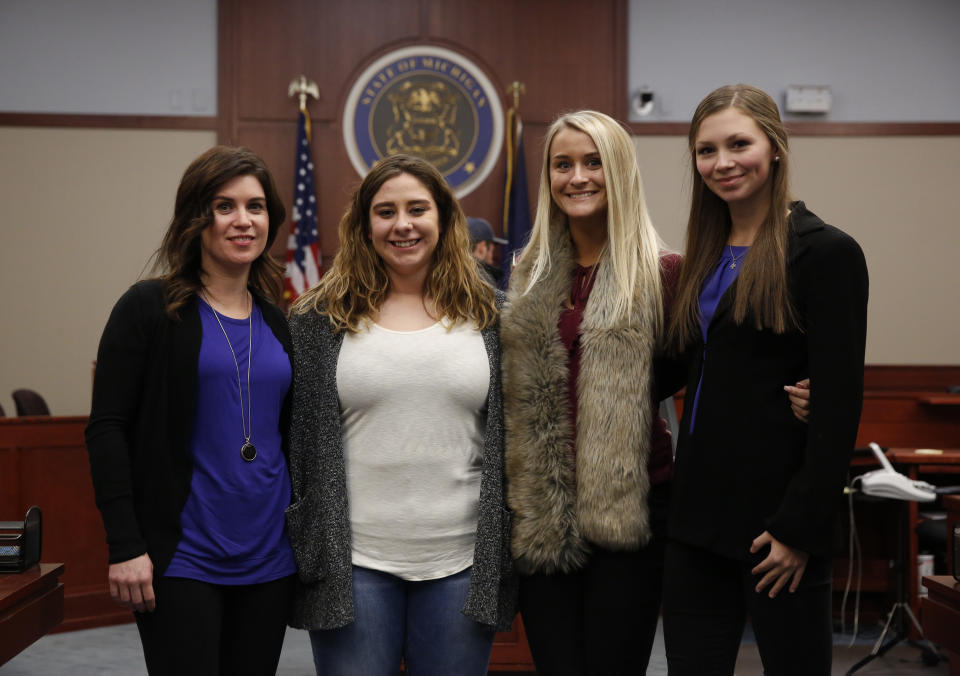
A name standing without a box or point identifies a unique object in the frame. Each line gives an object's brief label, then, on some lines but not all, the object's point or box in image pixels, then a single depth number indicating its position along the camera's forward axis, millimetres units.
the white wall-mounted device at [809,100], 6574
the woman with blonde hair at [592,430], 1823
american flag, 6426
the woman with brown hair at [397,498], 1835
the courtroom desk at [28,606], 2072
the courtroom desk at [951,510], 2680
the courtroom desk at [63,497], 4352
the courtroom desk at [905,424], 4727
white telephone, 3752
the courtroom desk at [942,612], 2184
